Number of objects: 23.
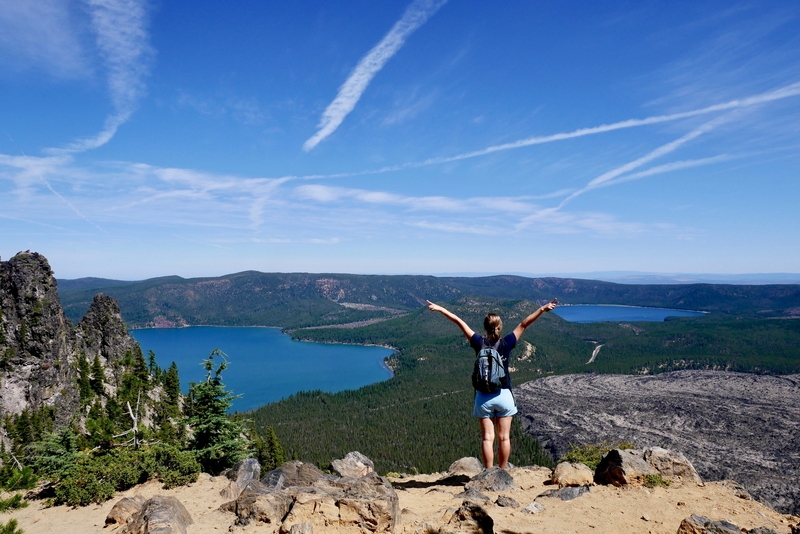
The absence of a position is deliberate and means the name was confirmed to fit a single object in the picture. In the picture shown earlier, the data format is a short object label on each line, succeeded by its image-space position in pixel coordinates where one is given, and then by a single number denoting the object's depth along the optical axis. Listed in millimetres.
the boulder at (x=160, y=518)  10375
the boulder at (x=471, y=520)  8568
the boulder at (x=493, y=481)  12547
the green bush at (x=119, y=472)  14258
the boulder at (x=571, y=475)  12727
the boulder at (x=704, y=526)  7980
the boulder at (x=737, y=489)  11723
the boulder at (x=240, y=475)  14012
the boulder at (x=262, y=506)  10852
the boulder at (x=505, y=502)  10852
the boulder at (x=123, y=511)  12047
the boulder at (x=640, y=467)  12109
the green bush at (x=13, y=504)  14609
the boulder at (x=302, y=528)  9086
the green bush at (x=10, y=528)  11648
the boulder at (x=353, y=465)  18562
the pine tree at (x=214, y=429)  21000
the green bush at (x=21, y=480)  16172
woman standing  10547
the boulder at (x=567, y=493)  11211
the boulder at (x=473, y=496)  11394
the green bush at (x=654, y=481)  11867
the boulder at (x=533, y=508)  10141
